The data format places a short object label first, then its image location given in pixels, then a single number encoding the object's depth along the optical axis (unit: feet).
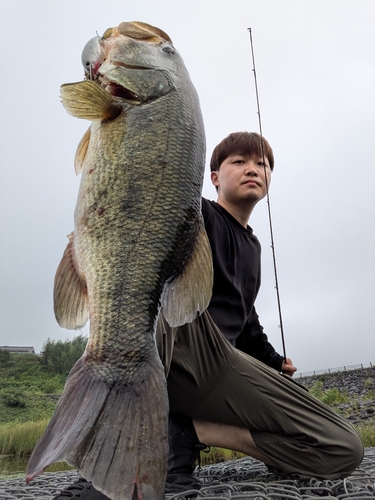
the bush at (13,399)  63.41
